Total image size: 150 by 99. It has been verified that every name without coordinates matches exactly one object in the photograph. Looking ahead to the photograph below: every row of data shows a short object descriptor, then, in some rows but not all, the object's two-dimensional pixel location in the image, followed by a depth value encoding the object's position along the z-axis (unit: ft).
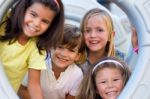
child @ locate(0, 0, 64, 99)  5.40
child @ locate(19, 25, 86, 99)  6.39
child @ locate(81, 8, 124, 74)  6.77
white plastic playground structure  4.75
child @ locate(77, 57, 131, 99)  5.51
